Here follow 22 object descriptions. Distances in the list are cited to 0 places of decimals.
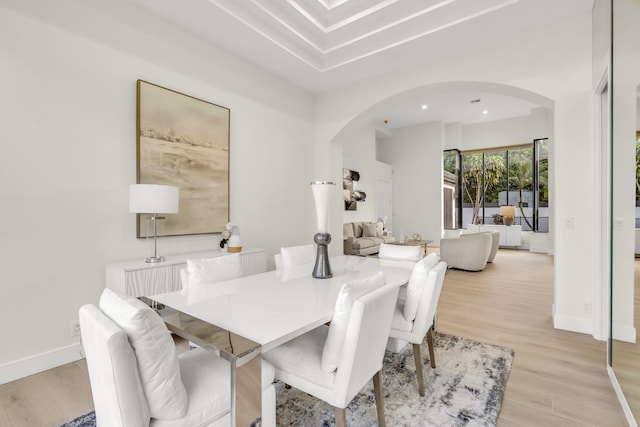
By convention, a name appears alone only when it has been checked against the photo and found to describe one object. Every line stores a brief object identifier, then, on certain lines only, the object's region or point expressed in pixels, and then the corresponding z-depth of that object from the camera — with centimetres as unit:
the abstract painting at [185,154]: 283
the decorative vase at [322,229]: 219
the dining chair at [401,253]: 283
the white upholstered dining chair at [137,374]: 93
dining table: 111
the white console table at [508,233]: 854
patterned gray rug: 168
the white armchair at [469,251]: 555
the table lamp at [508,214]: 869
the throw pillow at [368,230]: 750
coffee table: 616
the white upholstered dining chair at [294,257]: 268
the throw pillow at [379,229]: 783
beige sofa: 665
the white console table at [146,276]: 235
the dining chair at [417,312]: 190
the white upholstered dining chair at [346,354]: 126
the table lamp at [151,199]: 243
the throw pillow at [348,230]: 686
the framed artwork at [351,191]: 742
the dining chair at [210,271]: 203
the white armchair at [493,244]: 627
